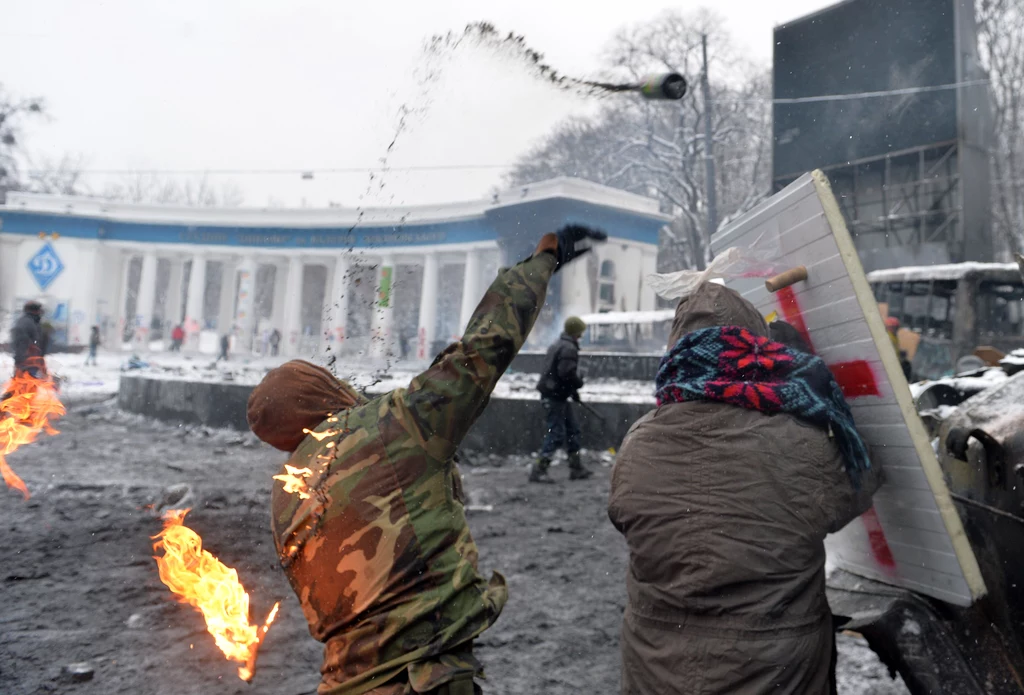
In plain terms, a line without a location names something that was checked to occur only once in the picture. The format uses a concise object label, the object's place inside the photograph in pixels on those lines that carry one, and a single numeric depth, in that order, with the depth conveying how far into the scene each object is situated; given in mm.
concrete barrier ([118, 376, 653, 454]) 8789
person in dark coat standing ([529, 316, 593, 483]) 7566
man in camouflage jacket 1547
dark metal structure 16688
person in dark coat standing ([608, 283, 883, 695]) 1571
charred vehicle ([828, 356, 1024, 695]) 1899
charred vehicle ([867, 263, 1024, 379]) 11102
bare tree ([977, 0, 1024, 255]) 16672
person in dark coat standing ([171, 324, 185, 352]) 20625
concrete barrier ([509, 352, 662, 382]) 12961
